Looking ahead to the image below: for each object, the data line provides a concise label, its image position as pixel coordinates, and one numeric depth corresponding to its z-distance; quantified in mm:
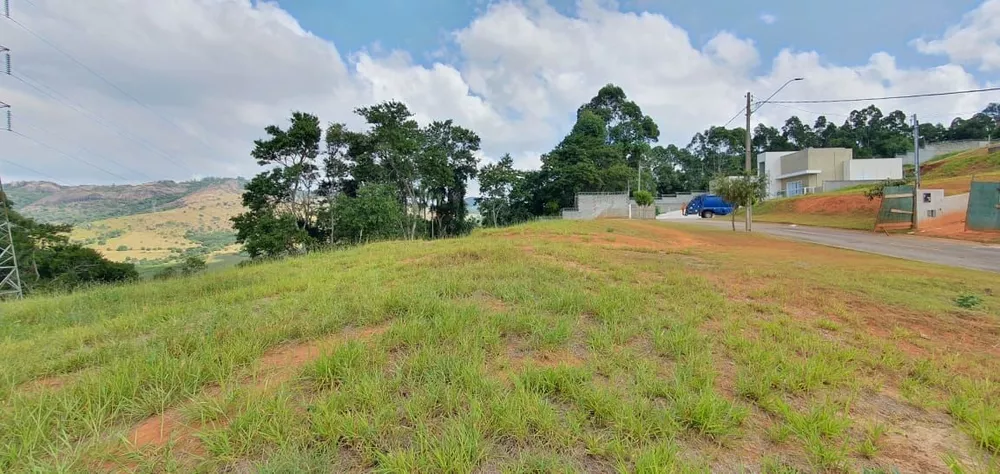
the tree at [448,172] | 30953
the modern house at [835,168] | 38719
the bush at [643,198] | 28797
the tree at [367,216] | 24062
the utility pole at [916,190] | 17406
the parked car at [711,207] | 30438
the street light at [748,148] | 17781
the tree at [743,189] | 16969
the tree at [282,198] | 23000
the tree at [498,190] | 35156
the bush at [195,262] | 19833
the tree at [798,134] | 64875
